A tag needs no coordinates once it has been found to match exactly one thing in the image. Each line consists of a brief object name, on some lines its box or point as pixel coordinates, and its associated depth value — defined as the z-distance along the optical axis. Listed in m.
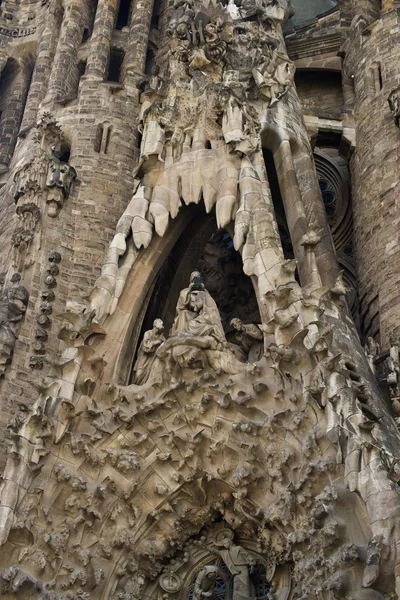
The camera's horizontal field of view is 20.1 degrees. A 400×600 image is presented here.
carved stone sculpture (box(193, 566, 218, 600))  11.49
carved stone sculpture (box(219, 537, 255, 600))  11.35
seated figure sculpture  11.75
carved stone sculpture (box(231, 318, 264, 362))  12.20
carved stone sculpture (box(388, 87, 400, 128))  15.38
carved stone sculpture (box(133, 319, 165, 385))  12.30
